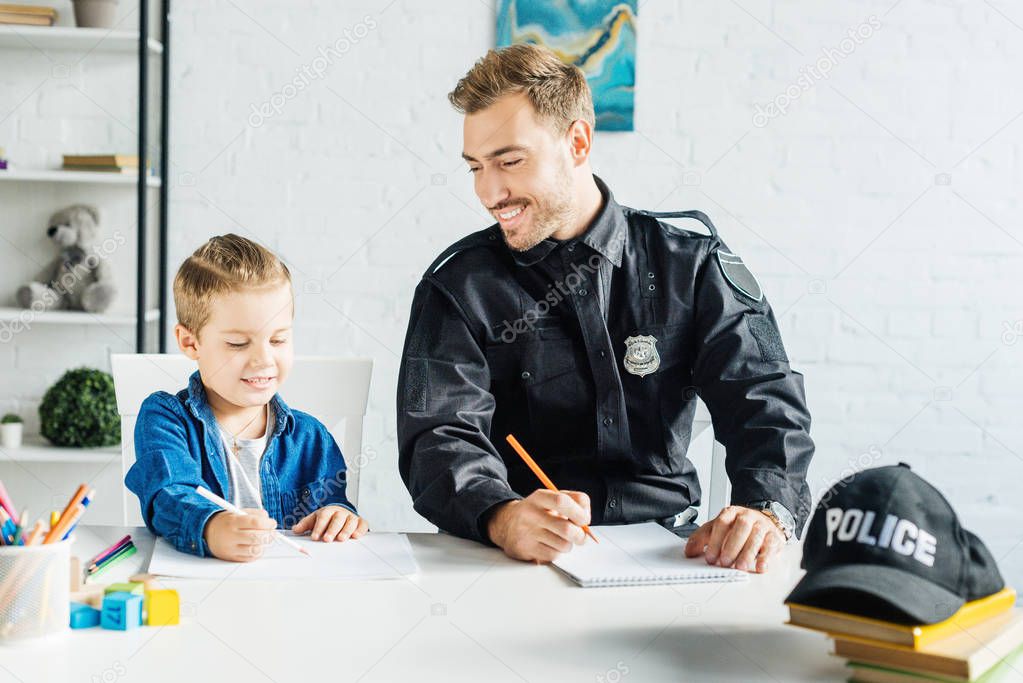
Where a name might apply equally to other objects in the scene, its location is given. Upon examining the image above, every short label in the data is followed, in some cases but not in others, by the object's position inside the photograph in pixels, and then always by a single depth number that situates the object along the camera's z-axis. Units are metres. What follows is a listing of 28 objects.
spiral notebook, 1.09
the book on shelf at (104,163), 2.56
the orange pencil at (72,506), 0.90
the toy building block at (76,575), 0.96
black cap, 0.81
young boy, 1.27
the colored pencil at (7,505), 0.90
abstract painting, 2.63
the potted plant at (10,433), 2.58
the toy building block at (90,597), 0.93
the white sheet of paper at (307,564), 1.07
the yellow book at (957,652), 0.79
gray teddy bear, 2.63
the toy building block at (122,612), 0.89
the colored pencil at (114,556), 1.08
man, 1.47
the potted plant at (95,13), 2.56
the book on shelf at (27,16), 2.54
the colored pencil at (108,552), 1.09
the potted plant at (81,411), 2.54
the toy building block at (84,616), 0.90
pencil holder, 0.85
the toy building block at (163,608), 0.90
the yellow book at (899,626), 0.80
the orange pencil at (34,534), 0.88
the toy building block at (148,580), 1.00
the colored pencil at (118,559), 1.08
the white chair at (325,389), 1.51
